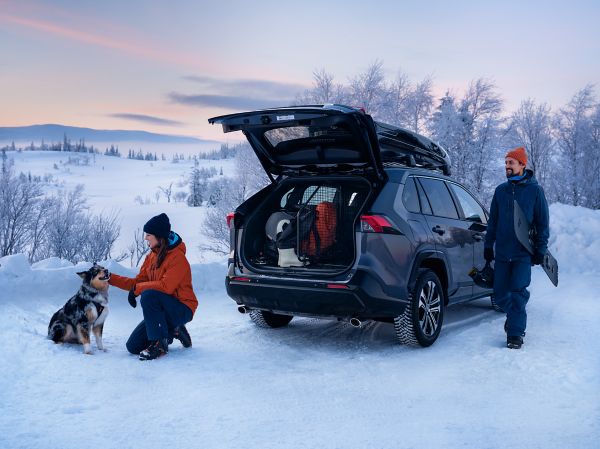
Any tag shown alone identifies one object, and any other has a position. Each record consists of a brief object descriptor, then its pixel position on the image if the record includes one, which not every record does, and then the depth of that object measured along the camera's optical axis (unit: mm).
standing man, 5137
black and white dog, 4992
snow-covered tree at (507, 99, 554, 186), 48712
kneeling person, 4945
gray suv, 4844
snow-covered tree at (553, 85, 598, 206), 44844
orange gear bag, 5609
